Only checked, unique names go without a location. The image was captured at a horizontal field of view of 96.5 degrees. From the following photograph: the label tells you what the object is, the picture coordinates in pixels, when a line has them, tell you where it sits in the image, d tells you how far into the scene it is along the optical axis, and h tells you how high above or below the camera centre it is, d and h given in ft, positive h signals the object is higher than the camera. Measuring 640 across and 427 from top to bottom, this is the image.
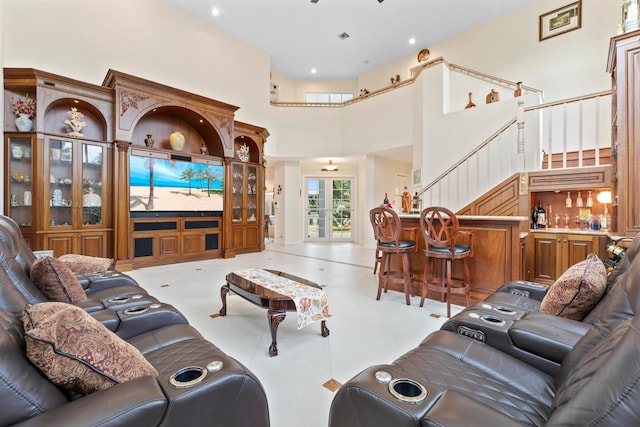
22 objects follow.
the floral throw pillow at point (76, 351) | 2.55 -1.36
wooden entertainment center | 13.79 +2.27
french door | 31.48 +0.16
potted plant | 13.61 +4.66
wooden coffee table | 7.09 -2.36
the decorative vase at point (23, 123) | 13.57 +4.14
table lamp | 12.60 +0.45
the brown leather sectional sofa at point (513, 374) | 1.95 -1.85
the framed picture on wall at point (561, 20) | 18.26 +12.60
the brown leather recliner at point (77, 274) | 5.71 -1.79
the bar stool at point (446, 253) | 9.75 -1.48
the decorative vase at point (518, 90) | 16.63 +7.06
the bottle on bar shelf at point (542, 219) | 13.98 -0.39
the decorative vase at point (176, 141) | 18.37 +4.44
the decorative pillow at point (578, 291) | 4.87 -1.40
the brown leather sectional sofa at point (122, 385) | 2.31 -1.71
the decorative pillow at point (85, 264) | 8.68 -1.70
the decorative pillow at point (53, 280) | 5.38 -1.35
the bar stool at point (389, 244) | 10.77 -1.33
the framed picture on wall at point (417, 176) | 20.62 +2.52
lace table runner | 7.34 -2.28
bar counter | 9.94 -1.57
